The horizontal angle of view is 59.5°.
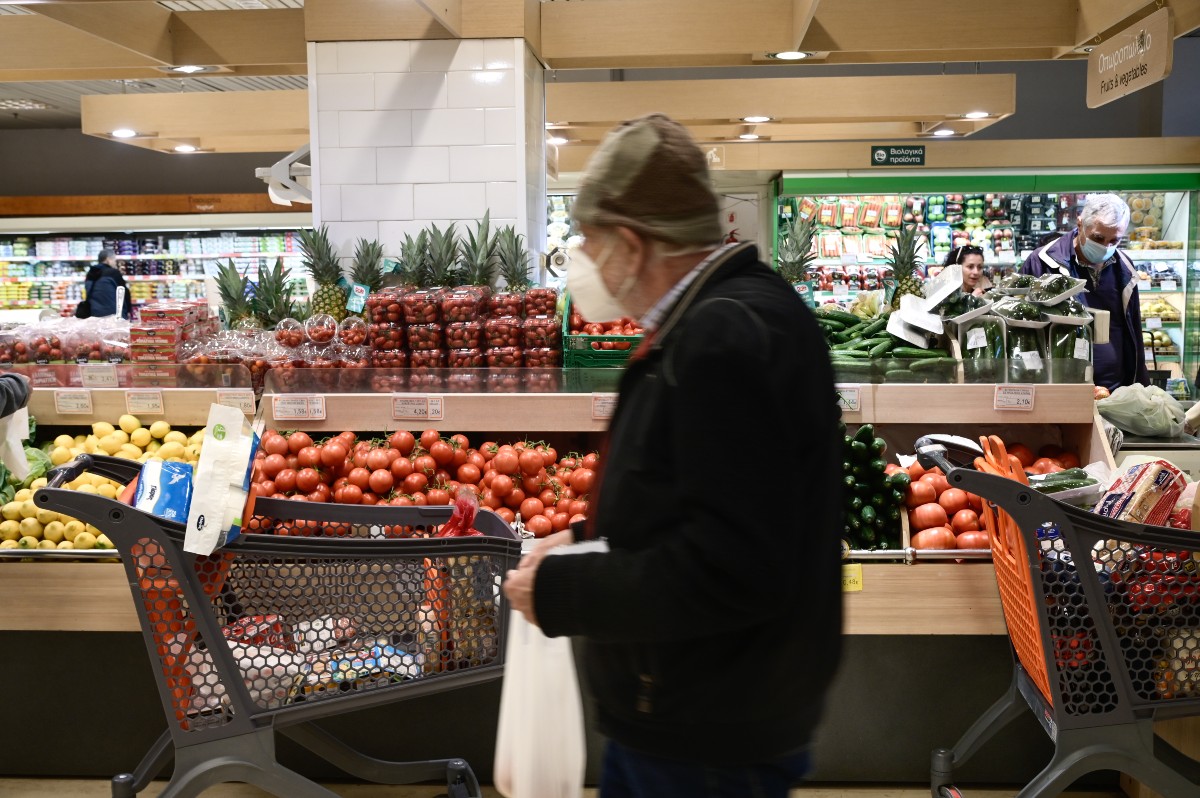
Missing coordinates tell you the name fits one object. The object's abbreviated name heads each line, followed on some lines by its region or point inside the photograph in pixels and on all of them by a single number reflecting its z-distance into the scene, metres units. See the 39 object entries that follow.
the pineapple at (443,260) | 4.48
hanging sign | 4.14
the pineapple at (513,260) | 4.43
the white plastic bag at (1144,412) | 4.25
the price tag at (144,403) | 3.62
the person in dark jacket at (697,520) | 1.21
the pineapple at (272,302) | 4.36
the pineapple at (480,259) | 4.49
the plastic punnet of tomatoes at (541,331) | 4.05
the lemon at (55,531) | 3.12
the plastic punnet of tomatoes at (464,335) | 4.08
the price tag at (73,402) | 3.65
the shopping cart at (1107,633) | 2.27
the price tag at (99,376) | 3.69
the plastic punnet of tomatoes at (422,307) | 4.09
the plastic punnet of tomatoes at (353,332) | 4.13
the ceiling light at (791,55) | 5.58
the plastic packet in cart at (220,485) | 2.14
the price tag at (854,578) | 2.83
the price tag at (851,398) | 3.33
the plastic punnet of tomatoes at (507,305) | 4.13
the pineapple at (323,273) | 4.43
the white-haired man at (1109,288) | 5.83
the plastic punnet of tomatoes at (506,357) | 4.05
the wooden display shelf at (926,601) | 2.83
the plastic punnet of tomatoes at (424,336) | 4.09
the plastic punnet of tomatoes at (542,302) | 4.13
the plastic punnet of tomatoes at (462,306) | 4.08
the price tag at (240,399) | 3.52
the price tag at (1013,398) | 3.33
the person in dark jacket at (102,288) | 11.29
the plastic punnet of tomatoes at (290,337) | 4.08
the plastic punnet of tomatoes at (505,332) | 4.05
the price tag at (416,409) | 3.43
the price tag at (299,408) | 3.45
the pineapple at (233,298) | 4.37
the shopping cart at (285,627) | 2.21
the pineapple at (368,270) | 4.61
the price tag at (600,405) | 3.34
